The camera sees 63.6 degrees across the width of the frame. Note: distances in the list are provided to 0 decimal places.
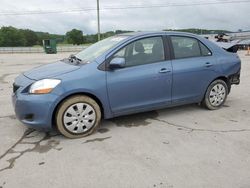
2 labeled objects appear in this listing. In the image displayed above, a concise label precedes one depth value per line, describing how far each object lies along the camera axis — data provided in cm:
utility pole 2554
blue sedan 293
